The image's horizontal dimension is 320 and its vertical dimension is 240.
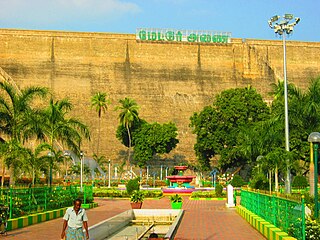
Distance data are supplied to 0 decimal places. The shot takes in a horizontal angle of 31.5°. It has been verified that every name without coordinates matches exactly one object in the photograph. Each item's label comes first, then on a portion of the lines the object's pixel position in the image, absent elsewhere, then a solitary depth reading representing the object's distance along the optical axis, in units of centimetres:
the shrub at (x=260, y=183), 2361
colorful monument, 3284
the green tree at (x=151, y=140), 5028
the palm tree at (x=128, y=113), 5006
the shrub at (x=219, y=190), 2881
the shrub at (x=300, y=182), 3400
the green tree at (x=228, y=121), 4447
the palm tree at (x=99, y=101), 5134
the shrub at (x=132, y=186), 3012
